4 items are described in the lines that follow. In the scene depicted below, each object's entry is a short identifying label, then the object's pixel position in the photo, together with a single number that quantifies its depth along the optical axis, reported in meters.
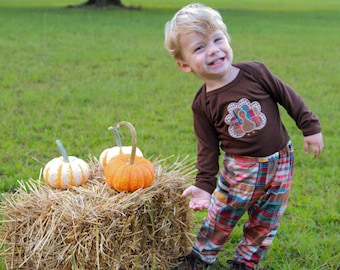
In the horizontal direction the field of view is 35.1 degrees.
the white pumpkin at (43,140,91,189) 3.50
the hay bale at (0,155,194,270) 3.23
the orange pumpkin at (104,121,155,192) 3.35
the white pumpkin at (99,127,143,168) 3.76
